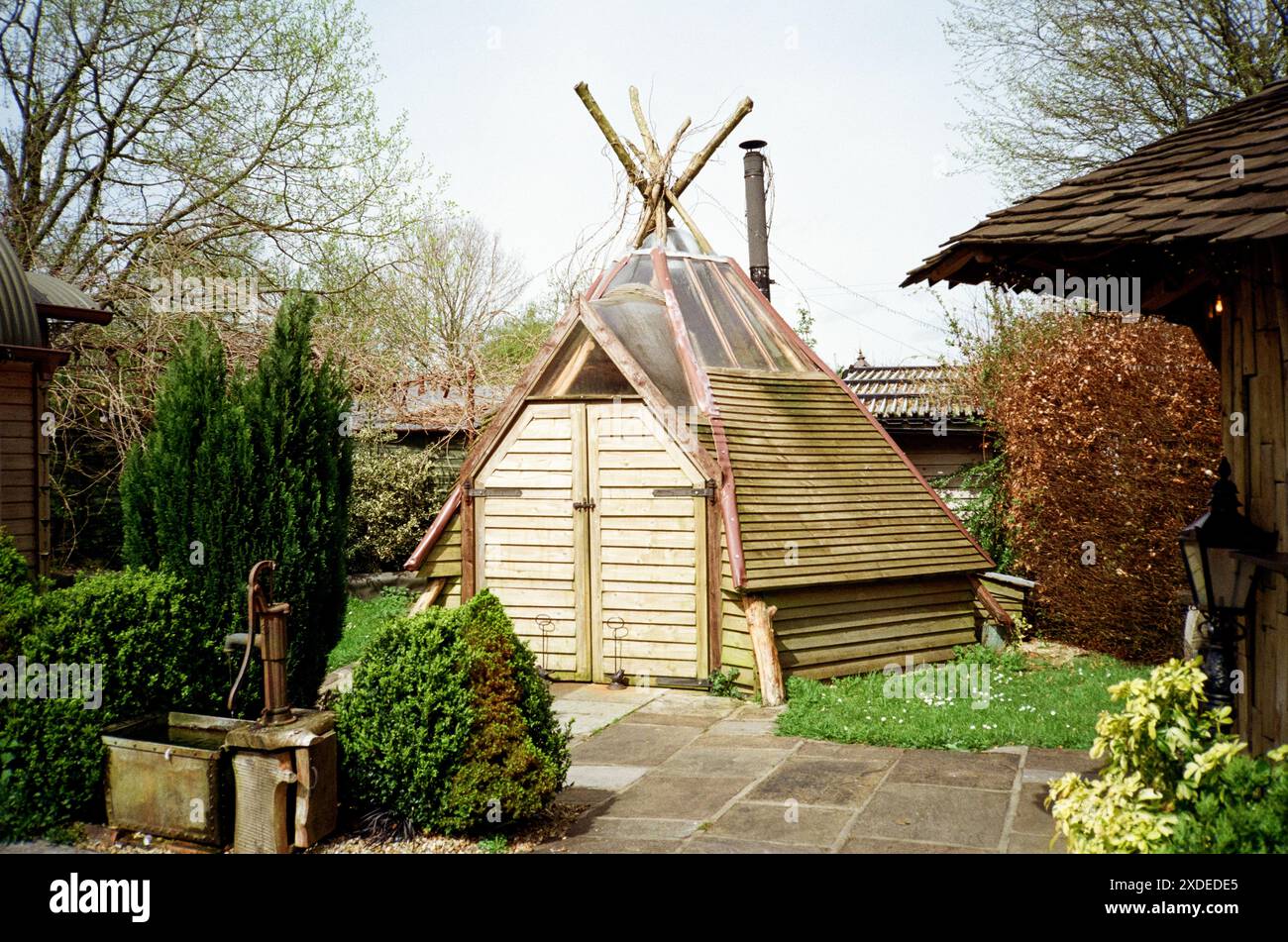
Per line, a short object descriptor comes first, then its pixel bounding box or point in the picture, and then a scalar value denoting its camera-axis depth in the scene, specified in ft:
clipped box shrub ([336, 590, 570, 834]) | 17.15
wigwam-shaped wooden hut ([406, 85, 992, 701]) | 30.66
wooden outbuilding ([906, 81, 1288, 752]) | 14.28
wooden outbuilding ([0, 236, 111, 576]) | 32.32
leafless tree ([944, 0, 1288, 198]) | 48.01
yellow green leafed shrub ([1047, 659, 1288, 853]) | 11.98
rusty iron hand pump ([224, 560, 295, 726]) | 17.53
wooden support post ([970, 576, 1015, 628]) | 34.96
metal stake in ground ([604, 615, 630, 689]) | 31.53
